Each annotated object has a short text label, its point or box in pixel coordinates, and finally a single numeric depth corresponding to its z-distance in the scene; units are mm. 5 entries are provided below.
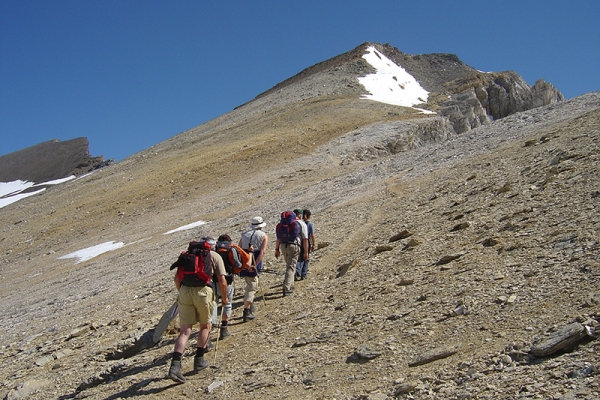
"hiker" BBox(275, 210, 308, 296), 10195
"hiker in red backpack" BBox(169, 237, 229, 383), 7309
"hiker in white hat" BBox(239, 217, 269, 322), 9102
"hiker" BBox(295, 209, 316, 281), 10945
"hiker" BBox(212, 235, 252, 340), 8438
